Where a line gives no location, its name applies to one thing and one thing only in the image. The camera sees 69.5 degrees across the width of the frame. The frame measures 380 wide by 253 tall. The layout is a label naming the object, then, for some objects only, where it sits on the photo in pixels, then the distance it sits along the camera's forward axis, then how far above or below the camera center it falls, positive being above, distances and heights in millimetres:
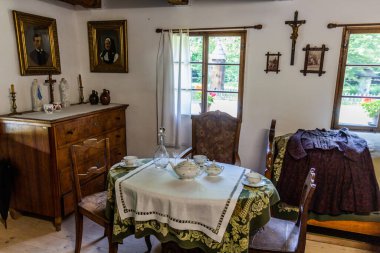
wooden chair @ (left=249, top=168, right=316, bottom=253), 1495 -941
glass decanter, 1983 -608
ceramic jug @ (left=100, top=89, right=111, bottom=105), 3338 -323
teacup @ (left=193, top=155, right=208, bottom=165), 2012 -637
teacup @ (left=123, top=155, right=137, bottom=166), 1975 -639
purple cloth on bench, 2250 -829
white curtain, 3127 -107
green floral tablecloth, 1481 -865
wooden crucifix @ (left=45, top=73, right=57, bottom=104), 3018 -164
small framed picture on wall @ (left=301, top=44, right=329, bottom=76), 2777 +157
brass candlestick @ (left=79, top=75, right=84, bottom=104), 3535 -279
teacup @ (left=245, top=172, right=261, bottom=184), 1678 -636
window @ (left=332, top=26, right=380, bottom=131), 2707 -59
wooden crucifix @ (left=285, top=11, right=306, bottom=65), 2771 +491
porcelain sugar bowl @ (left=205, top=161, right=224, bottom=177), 1806 -635
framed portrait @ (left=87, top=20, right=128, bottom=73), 3346 +317
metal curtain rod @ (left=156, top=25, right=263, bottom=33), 2896 +484
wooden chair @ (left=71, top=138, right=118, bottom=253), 1893 -961
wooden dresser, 2402 -766
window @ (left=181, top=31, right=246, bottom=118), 3076 +15
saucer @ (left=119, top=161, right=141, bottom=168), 1961 -664
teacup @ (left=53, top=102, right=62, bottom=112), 2802 -365
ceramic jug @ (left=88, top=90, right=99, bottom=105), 3376 -331
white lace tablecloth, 1481 -704
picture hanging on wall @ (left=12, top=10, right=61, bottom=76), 2682 +265
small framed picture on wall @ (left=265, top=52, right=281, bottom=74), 2915 +125
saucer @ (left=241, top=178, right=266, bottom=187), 1653 -660
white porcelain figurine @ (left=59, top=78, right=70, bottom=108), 3154 -231
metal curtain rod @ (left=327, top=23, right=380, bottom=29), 2670 +480
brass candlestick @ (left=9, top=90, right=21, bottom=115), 2623 -327
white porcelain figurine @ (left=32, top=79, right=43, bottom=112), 2801 -276
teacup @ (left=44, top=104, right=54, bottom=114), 2648 -362
